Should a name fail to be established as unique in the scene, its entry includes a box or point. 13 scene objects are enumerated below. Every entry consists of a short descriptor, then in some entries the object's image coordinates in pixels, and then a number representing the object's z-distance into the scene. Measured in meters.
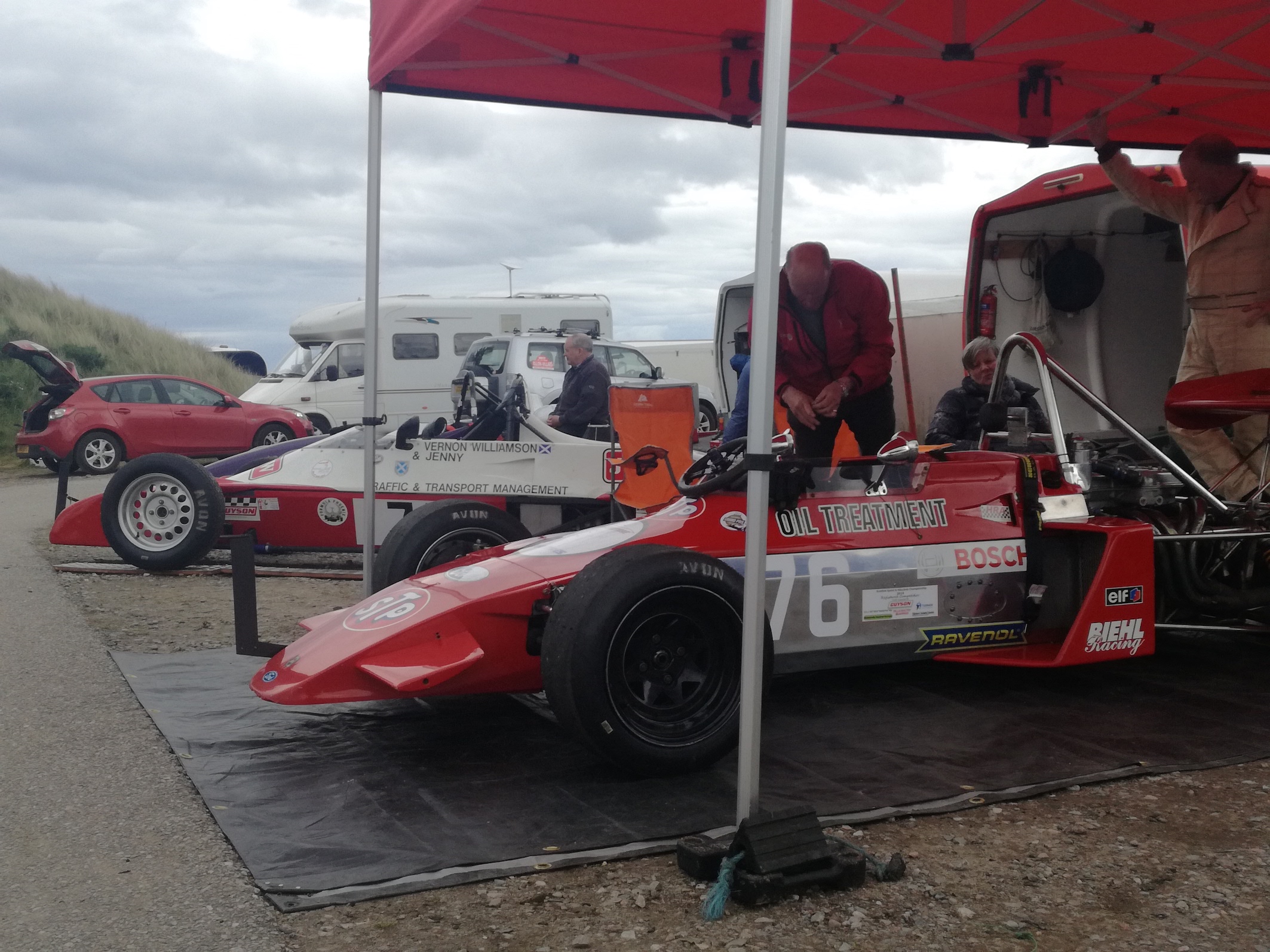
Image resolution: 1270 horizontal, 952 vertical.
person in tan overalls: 5.06
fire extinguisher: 7.32
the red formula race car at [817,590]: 3.32
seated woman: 5.96
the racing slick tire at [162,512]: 7.06
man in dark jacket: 8.46
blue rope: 2.53
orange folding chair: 7.04
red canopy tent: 5.11
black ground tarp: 2.95
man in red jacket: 4.90
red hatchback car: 14.48
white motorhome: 17.62
